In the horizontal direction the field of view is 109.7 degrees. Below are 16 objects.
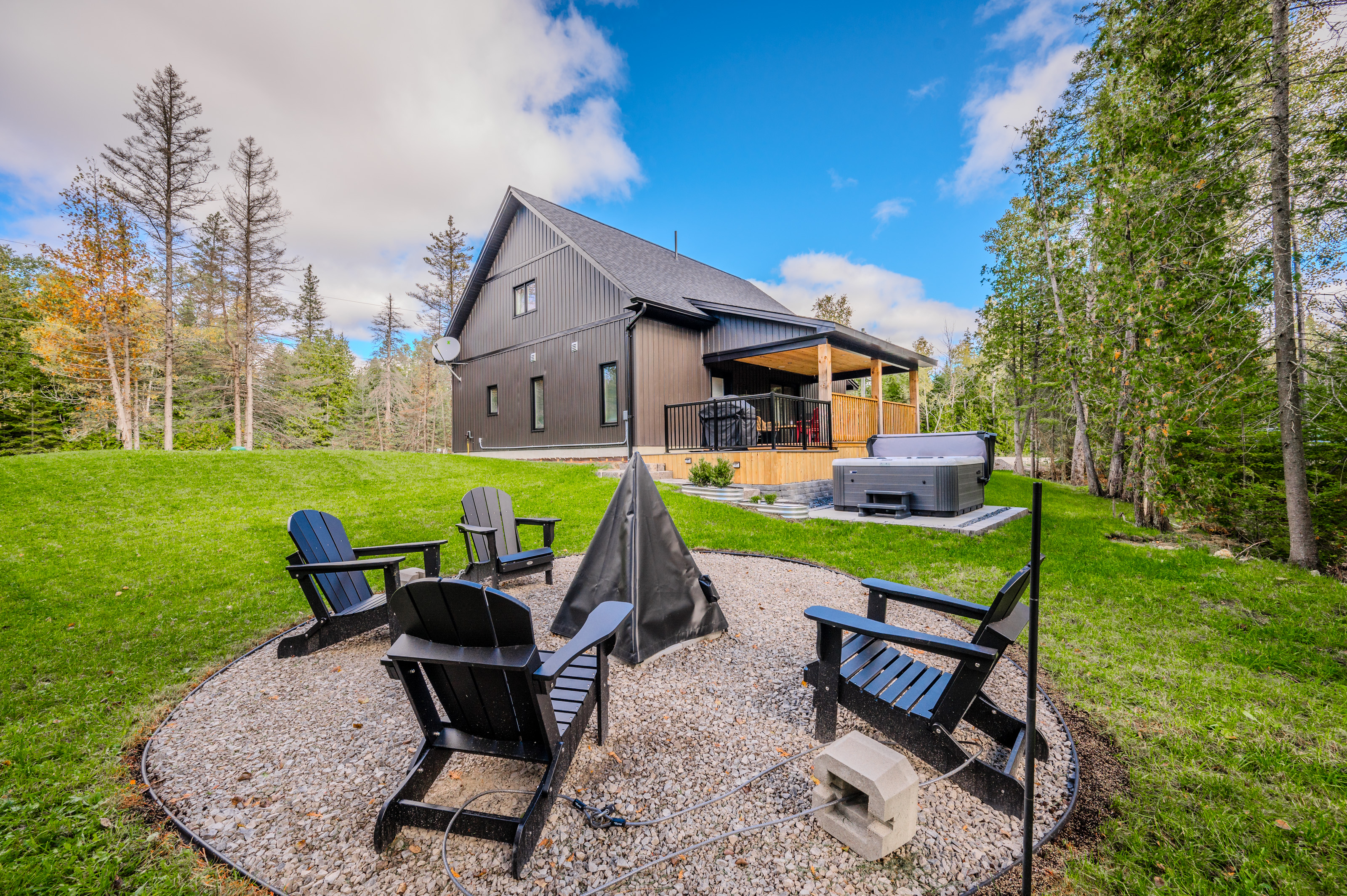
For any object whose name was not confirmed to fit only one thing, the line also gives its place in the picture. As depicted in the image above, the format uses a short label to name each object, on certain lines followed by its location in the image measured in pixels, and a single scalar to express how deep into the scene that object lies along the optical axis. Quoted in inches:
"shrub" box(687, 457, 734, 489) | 372.2
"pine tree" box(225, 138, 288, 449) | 623.8
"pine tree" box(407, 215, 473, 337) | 1029.8
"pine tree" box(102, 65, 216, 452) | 515.5
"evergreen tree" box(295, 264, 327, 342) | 1282.0
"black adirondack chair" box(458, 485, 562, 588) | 174.2
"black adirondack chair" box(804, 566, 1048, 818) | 74.9
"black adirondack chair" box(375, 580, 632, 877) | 67.7
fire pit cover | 130.3
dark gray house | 466.6
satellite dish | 633.0
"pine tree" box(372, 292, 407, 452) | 1105.4
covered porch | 379.9
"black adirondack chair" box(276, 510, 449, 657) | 131.6
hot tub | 306.8
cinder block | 67.0
